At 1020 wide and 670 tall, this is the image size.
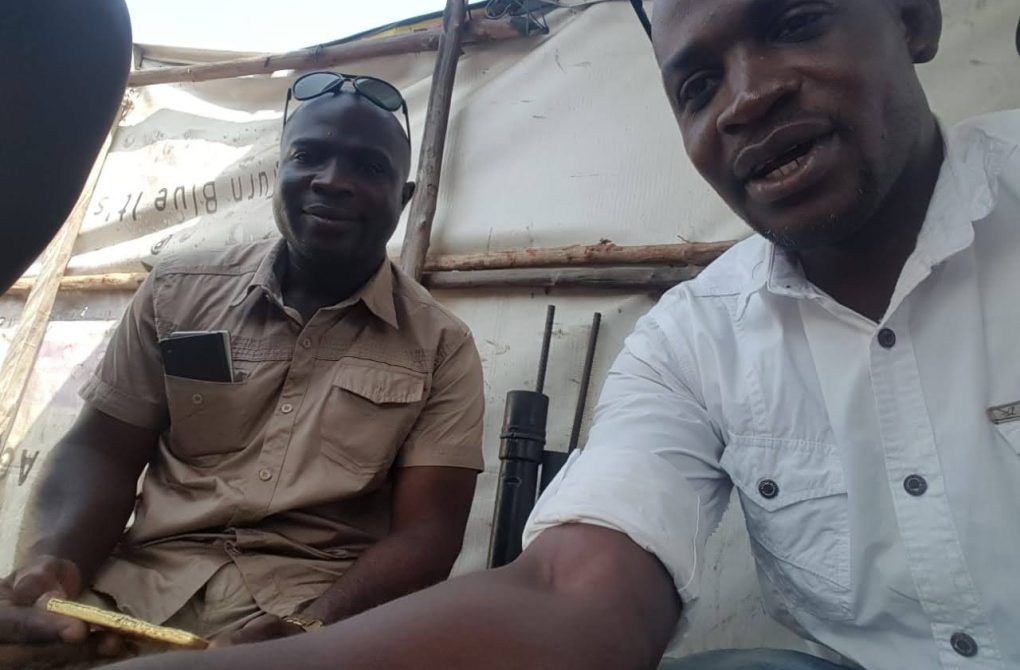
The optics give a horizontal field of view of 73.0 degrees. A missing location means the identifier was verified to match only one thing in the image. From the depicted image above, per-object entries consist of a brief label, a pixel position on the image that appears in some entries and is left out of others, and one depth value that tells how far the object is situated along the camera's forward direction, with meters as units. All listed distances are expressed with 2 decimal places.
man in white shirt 0.62
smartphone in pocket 1.20
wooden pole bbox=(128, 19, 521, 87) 2.03
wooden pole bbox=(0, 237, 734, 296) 1.52
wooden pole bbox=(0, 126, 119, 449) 2.22
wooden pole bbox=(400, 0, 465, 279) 1.86
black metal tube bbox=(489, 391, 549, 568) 1.26
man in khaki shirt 1.07
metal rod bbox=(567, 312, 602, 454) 1.53
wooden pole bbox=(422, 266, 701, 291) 1.54
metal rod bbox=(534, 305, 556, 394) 1.58
